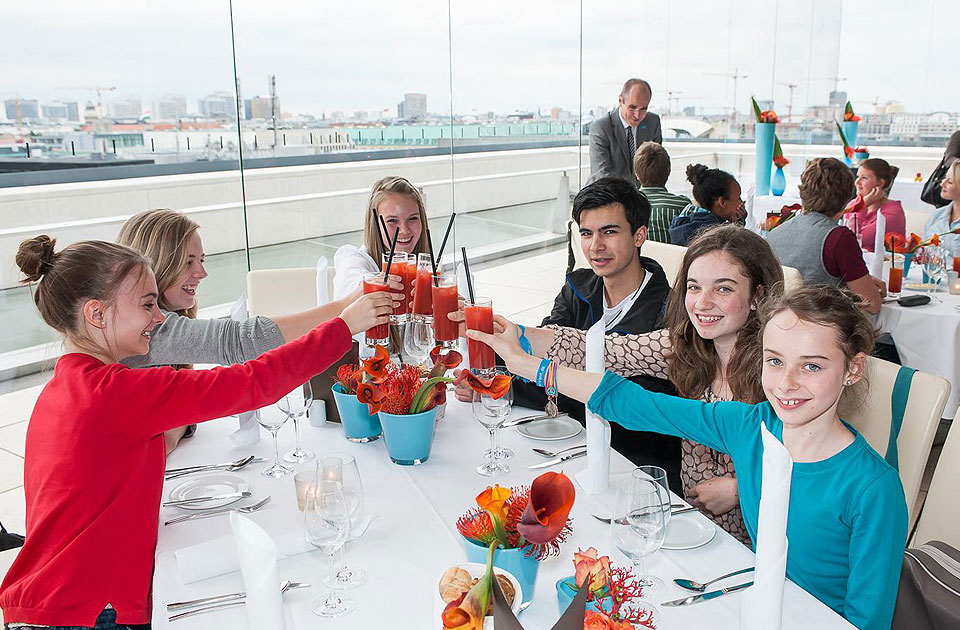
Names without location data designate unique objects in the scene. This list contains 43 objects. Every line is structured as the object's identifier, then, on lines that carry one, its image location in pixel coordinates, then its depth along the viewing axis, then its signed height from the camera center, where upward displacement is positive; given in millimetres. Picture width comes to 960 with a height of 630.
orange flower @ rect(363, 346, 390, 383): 1700 -462
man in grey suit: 5383 +105
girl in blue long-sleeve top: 1376 -588
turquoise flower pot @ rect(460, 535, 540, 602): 1158 -609
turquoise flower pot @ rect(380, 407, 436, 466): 1698 -613
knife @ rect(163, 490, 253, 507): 1597 -699
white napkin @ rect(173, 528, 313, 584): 1309 -676
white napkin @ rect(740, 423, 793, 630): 885 -472
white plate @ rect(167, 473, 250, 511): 1592 -700
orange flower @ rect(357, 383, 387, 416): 1697 -520
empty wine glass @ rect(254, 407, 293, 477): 1703 -586
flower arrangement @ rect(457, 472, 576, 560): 1088 -517
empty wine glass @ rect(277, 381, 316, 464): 1746 -589
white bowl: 962 -551
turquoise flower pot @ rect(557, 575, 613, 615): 1151 -657
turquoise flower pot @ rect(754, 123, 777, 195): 7102 +28
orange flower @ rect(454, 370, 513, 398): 1653 -491
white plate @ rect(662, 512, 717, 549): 1403 -695
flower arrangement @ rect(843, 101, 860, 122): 7516 +338
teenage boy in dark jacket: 2484 -377
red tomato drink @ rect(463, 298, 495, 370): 1870 -413
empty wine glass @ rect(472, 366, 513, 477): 1656 -543
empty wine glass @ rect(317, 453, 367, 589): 1215 -496
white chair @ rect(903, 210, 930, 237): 4934 -446
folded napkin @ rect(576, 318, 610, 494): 1601 -619
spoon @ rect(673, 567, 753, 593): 1268 -700
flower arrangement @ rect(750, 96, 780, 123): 7188 +330
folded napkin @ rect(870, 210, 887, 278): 3627 -493
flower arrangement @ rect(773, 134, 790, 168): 6781 -53
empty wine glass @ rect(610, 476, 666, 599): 1166 -544
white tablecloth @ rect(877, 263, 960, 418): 3146 -758
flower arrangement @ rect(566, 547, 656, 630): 949 -548
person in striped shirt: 4316 -204
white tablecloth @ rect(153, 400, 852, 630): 1211 -703
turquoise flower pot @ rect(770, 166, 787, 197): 7098 -299
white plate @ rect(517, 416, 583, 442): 1910 -683
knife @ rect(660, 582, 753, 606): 1233 -704
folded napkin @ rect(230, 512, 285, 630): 821 -446
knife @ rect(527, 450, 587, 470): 1750 -690
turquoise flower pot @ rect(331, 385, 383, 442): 1844 -627
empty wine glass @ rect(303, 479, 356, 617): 1199 -561
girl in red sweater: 1439 -551
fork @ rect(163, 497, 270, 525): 1538 -705
